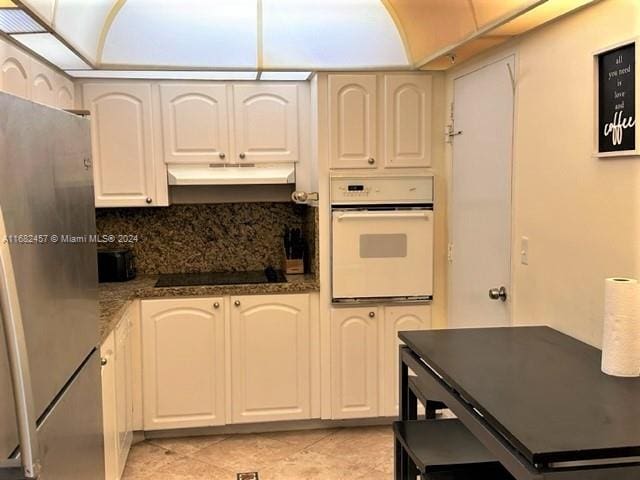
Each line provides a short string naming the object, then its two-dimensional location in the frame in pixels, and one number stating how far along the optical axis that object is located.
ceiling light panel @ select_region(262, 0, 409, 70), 3.36
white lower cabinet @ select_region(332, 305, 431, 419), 3.64
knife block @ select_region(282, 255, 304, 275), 3.95
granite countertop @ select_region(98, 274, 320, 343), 3.48
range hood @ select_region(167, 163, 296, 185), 3.65
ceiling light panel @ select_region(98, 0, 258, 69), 3.33
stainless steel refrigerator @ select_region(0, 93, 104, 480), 1.20
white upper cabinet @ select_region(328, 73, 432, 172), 3.52
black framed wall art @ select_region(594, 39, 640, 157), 1.92
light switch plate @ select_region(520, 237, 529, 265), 2.62
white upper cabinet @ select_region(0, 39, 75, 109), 2.39
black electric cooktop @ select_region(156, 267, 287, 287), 3.68
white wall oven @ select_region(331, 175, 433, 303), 3.53
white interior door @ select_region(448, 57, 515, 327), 2.81
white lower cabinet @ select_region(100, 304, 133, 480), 2.63
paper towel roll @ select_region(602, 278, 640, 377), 1.71
